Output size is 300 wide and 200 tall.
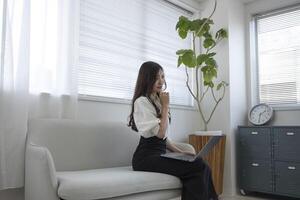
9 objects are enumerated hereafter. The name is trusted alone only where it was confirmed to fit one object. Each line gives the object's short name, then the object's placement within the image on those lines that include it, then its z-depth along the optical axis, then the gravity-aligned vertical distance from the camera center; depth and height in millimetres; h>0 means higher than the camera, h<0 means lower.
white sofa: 1712 -364
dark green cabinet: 3199 -504
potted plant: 3459 +626
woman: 2070 -191
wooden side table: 3443 -496
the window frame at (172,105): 2704 +152
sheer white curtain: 2039 +324
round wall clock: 3675 -3
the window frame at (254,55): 3990 +774
